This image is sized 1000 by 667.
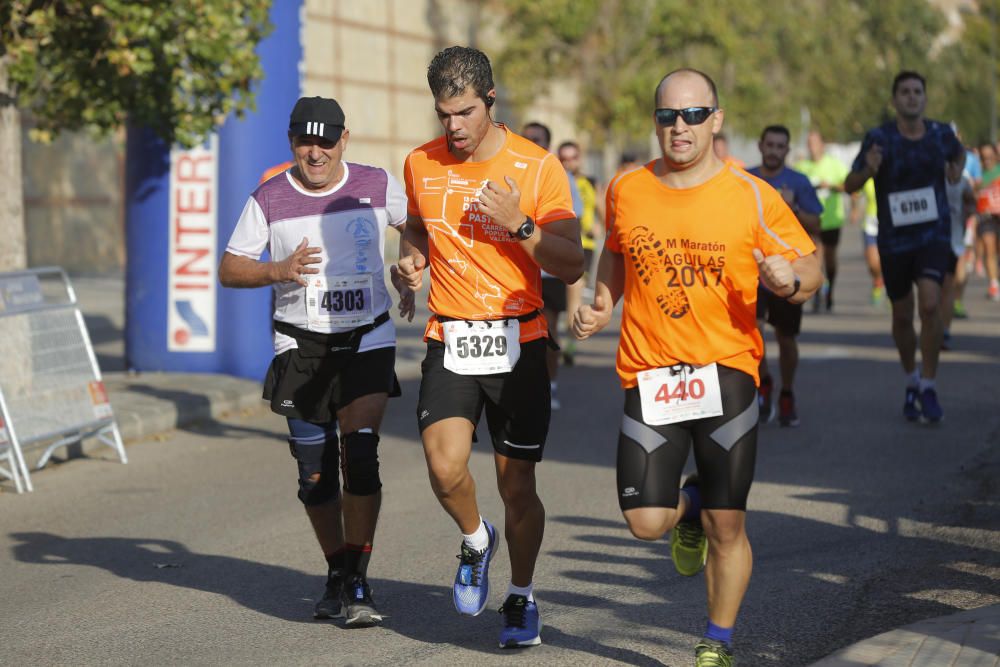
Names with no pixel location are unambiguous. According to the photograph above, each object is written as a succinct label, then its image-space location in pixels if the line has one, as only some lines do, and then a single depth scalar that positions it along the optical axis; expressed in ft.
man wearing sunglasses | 34.35
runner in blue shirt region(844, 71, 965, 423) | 71.15
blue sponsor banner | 89.10
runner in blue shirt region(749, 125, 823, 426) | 73.10
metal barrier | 63.82
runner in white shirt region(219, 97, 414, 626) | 41.96
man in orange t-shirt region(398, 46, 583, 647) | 37.86
